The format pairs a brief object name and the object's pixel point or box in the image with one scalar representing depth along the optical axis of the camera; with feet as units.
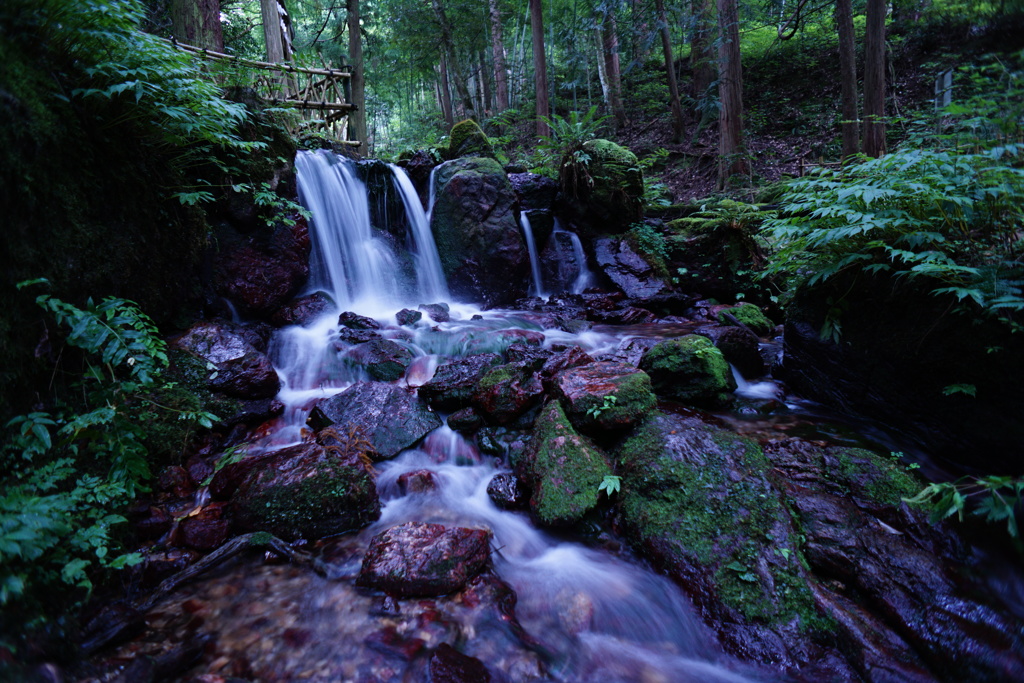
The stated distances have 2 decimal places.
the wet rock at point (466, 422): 14.75
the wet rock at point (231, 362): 14.96
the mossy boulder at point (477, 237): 30.04
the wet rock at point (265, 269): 19.52
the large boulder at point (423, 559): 8.85
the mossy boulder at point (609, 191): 33.19
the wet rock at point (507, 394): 14.67
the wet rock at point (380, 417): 13.88
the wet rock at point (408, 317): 24.20
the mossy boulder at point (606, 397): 12.63
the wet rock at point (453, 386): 15.71
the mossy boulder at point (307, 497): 10.31
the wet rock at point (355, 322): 21.70
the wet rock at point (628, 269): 30.12
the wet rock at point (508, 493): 11.88
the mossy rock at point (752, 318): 22.70
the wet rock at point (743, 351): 18.20
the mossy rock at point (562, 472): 10.73
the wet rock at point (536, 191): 35.14
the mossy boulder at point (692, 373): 15.67
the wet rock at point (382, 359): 18.21
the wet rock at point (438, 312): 25.61
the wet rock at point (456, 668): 7.16
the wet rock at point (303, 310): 21.07
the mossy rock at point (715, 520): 8.04
